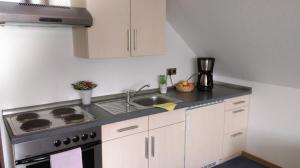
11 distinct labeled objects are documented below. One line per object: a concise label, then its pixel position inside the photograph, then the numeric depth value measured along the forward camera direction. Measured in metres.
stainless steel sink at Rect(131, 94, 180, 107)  2.50
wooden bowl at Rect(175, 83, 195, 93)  2.78
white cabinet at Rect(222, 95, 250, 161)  2.74
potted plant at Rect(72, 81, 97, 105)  2.18
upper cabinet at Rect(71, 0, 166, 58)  2.00
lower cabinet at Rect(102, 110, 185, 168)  1.96
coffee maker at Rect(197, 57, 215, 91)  2.86
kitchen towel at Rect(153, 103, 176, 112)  2.18
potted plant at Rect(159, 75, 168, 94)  2.72
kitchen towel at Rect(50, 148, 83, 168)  1.68
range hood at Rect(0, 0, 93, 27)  1.54
